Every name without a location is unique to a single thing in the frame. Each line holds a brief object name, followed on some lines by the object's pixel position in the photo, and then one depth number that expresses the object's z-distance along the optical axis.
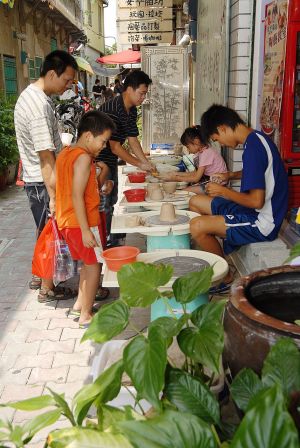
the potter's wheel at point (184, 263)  2.69
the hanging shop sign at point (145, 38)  10.56
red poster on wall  3.93
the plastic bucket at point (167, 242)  3.53
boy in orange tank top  3.45
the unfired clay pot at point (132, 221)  3.47
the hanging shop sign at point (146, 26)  10.44
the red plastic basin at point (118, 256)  2.76
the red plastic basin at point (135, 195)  4.11
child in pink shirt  5.01
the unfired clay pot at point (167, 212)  3.48
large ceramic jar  1.50
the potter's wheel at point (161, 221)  3.47
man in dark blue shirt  4.87
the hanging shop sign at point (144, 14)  10.30
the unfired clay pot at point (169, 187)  4.34
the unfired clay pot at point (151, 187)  4.12
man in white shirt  3.88
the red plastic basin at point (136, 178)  4.91
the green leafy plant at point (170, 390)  1.08
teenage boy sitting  3.28
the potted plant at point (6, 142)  8.49
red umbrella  17.67
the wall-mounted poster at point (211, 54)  5.71
